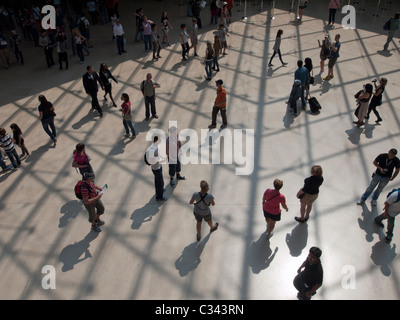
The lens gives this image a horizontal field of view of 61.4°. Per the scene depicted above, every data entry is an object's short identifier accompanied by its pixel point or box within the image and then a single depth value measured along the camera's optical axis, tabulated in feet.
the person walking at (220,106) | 28.89
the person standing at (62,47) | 40.42
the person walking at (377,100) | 28.57
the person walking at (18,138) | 27.04
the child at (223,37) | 41.89
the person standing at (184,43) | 41.83
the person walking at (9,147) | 25.89
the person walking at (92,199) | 19.57
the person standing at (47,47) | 42.24
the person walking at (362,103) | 28.55
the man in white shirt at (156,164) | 21.83
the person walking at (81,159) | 23.40
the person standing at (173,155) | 23.03
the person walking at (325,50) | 36.94
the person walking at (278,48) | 38.52
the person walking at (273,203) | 18.90
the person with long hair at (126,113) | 28.33
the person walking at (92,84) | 31.65
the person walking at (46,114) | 28.19
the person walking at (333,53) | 36.11
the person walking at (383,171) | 20.70
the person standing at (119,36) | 44.26
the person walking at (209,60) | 36.89
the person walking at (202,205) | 18.85
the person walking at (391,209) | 18.86
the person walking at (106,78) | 32.68
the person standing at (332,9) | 50.05
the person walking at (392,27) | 42.16
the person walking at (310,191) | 19.45
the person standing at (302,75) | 31.37
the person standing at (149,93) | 30.35
